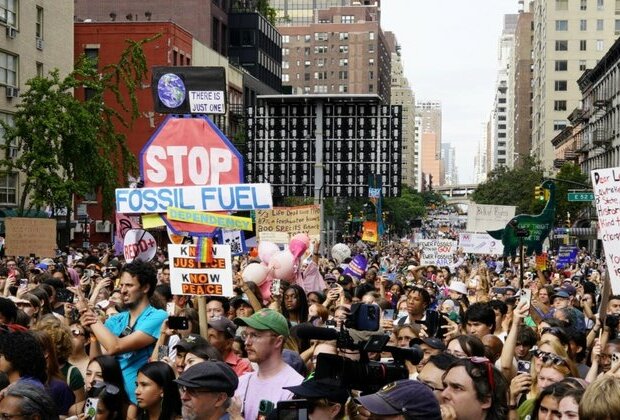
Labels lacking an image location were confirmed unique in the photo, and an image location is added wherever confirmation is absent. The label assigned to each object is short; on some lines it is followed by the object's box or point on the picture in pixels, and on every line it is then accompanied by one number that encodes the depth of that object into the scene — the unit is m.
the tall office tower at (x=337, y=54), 180.88
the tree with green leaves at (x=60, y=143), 38.09
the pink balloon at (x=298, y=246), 16.52
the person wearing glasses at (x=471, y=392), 5.91
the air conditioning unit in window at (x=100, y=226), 58.65
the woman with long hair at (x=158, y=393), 6.64
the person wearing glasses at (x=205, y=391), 5.81
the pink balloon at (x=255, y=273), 14.00
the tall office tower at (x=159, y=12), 72.19
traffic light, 39.02
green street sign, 35.47
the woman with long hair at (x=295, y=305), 11.33
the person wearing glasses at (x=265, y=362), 6.81
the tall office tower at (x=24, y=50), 44.75
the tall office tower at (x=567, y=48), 124.50
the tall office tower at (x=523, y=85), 166.38
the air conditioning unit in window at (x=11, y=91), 44.84
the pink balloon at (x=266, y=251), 16.20
